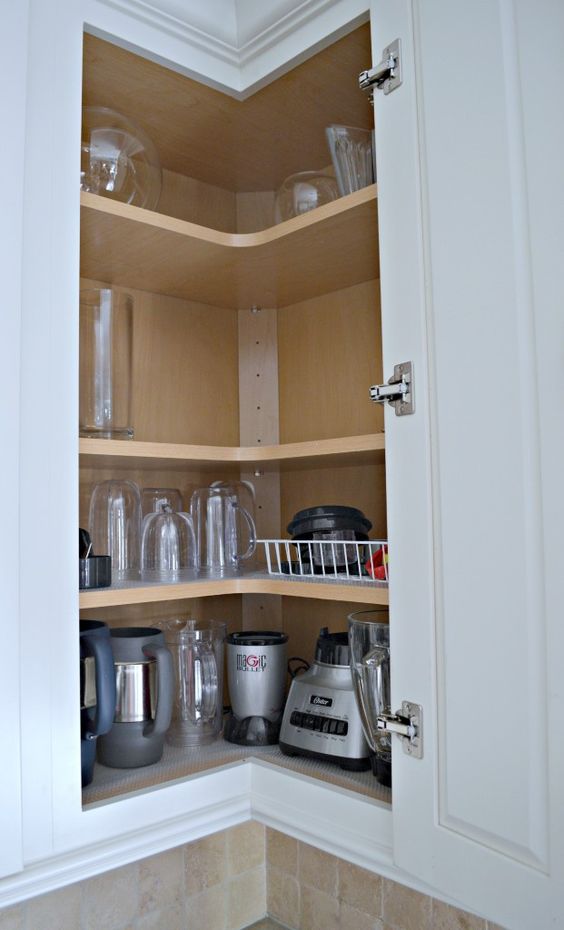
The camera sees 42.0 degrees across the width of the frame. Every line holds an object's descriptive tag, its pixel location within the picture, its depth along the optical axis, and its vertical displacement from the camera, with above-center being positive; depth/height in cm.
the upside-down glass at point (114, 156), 129 +61
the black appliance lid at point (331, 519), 130 -5
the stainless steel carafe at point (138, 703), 123 -35
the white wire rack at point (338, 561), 123 -12
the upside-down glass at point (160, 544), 140 -9
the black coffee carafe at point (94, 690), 111 -29
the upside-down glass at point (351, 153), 129 +60
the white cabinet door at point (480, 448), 79 +5
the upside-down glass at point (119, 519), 139 -4
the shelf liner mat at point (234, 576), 119 -15
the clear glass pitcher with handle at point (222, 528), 148 -7
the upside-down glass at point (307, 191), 138 +57
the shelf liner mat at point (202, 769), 113 -46
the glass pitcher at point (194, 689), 138 -37
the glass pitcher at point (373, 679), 113 -29
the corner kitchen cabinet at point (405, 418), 80 +11
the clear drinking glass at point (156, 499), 146 -1
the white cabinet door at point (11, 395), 97 +14
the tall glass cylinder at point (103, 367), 130 +23
